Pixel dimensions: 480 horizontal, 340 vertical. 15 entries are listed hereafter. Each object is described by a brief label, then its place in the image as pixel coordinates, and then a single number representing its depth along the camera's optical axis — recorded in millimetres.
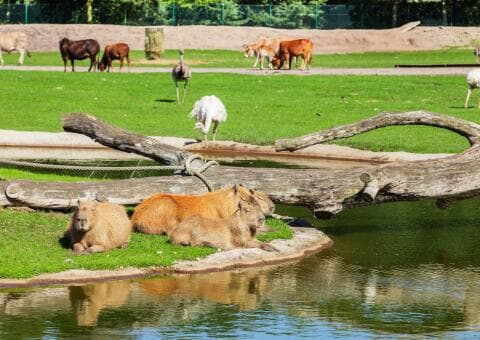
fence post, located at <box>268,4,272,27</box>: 75188
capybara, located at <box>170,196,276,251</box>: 15695
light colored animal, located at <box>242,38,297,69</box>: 51750
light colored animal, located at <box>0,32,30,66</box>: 54562
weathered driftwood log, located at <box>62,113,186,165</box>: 18703
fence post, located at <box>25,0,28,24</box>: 74625
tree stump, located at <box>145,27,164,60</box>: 54812
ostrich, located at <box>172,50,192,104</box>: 36875
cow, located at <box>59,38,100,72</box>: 48688
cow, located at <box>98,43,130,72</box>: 48625
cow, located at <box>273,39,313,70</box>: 51000
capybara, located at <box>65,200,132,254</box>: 15031
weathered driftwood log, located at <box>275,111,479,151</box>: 18203
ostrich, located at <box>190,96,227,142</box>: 28734
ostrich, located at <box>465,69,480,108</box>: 35750
